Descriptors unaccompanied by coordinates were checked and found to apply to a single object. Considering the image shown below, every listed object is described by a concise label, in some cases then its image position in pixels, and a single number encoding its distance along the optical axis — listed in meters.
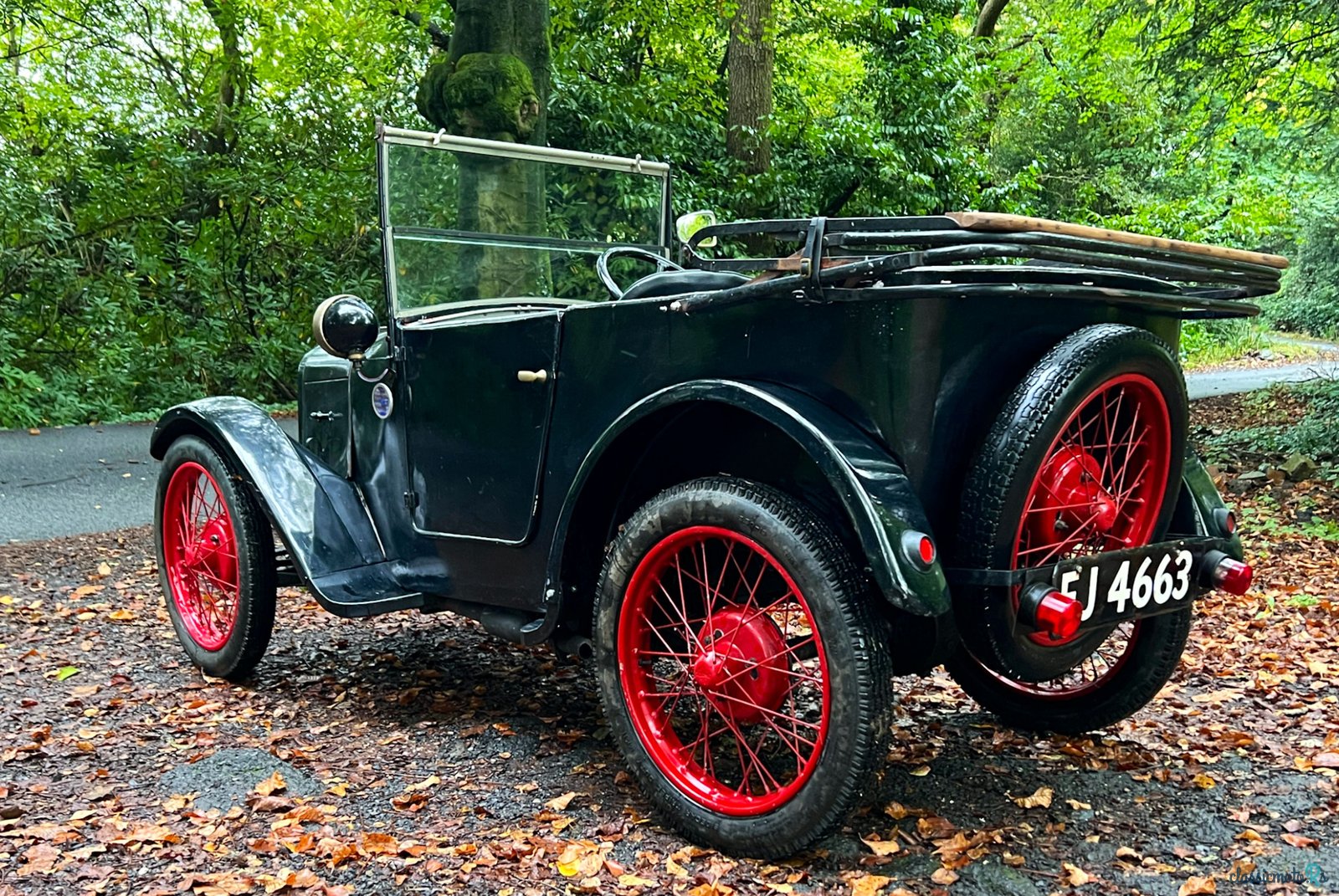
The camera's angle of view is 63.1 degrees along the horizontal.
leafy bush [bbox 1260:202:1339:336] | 16.91
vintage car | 2.37
